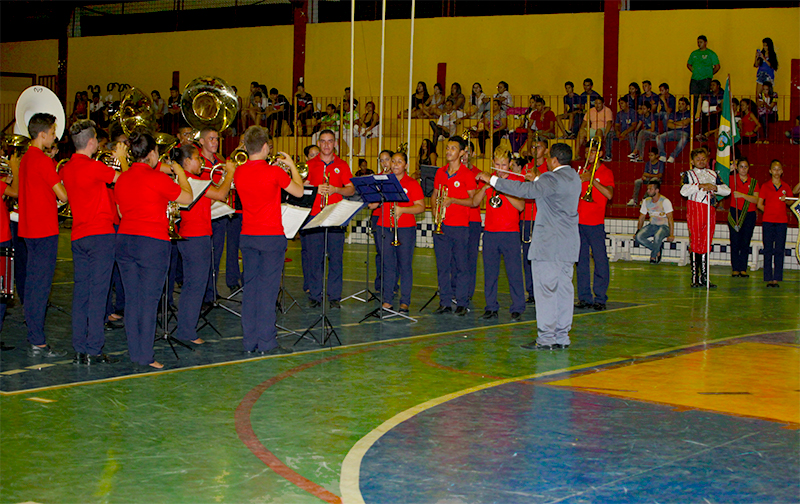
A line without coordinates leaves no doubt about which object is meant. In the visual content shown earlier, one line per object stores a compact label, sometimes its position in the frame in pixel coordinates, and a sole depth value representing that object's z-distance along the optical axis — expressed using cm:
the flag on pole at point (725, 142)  1462
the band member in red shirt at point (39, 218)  748
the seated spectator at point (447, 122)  2069
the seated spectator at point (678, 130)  1862
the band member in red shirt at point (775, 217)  1431
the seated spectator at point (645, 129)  1909
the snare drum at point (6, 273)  761
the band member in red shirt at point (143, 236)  710
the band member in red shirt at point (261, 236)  770
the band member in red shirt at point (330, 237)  1089
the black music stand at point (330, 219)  823
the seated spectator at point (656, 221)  1728
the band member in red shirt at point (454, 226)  1013
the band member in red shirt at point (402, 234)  1034
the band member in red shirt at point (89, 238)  718
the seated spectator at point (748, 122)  1847
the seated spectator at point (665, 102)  1889
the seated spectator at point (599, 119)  1916
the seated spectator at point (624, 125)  1931
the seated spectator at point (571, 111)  1973
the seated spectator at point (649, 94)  1908
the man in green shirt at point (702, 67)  1911
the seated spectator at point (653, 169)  1855
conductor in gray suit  817
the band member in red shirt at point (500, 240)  986
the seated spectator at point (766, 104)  1855
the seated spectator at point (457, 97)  2077
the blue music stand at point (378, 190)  910
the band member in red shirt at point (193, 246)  807
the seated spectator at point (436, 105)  2125
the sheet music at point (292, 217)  794
